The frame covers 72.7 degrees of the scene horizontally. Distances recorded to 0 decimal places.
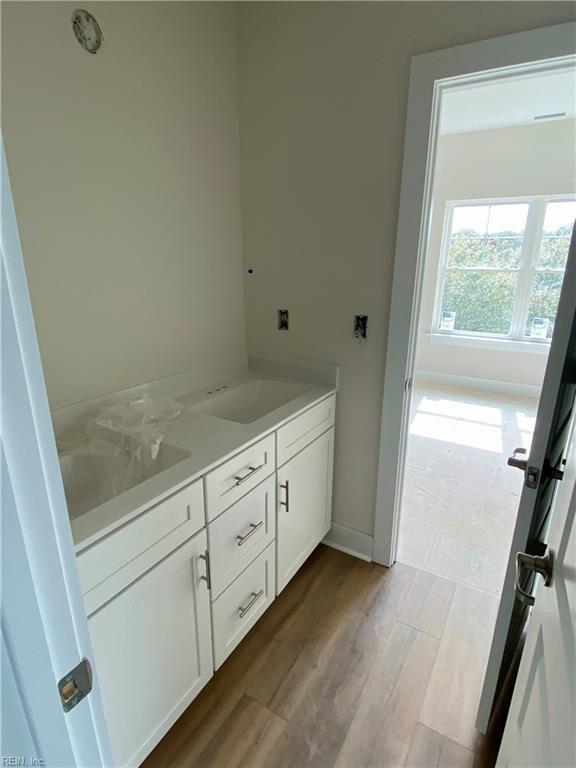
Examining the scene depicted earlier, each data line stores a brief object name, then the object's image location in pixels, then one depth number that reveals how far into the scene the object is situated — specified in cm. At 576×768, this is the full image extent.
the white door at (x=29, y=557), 40
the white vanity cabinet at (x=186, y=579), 96
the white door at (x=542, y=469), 90
